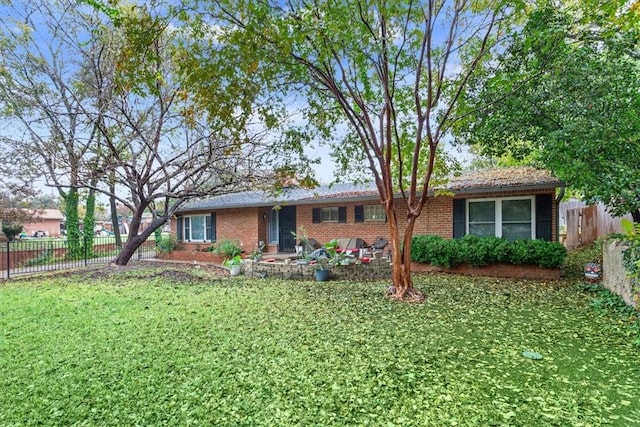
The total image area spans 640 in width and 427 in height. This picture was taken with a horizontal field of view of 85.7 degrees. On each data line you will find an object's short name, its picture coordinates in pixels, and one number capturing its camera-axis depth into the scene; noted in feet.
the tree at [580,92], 20.02
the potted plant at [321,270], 30.99
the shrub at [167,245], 56.85
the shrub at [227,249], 47.62
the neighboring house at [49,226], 122.42
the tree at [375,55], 18.47
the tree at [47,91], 30.53
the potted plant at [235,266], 35.71
